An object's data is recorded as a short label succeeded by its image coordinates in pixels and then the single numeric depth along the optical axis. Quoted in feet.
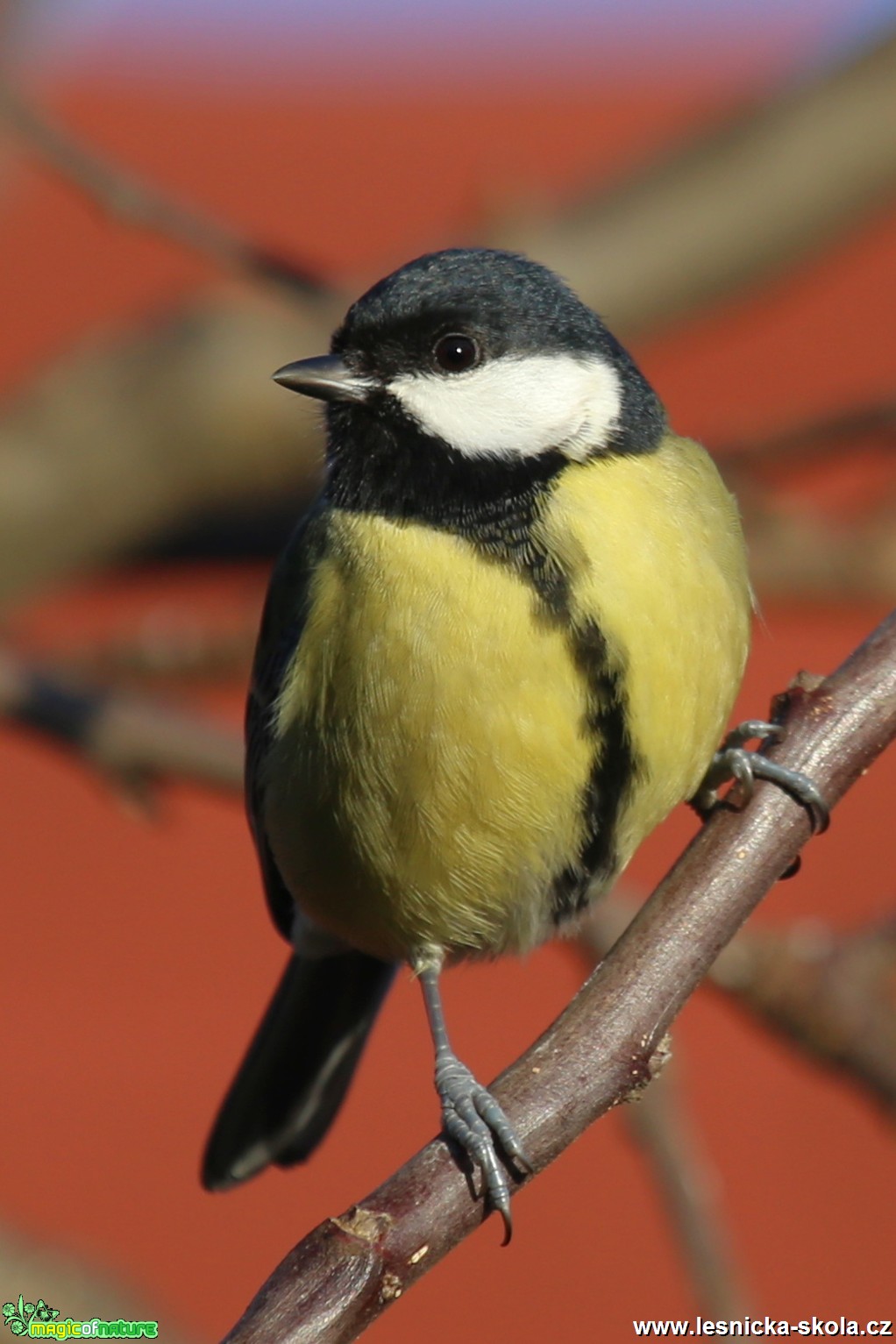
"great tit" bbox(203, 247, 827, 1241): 13.35
